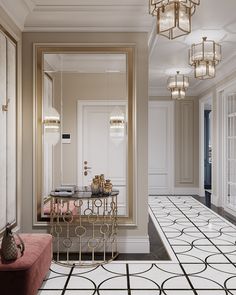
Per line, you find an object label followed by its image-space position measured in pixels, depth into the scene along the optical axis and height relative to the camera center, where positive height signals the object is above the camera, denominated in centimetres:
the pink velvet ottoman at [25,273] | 178 -92
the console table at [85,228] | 277 -92
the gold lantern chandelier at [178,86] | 478 +126
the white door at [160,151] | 637 -2
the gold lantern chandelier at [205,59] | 344 +129
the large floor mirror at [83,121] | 289 +36
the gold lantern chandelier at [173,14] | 175 +99
